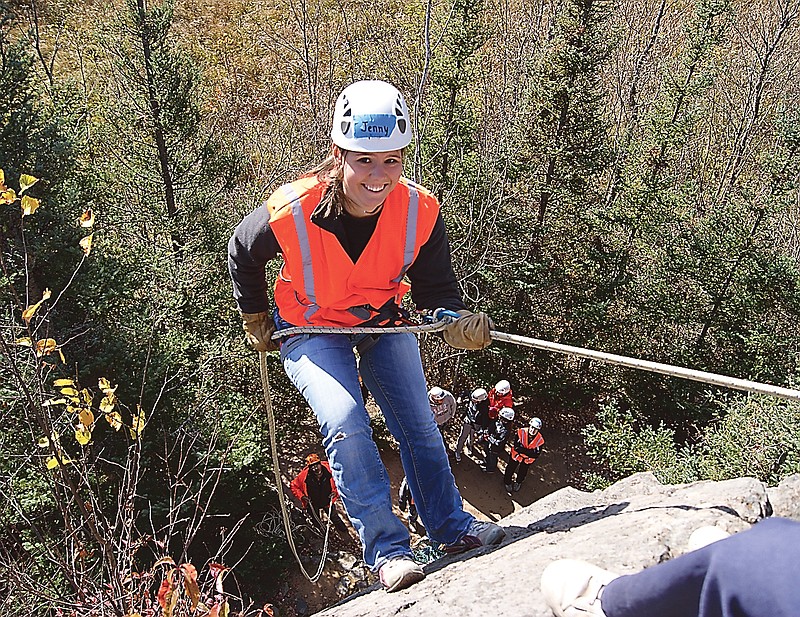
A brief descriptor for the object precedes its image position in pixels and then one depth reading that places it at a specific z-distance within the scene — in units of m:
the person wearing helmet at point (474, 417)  10.62
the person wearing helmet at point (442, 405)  9.70
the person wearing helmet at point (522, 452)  10.47
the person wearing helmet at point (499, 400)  10.58
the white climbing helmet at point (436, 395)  9.68
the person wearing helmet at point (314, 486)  9.61
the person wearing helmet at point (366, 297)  3.42
